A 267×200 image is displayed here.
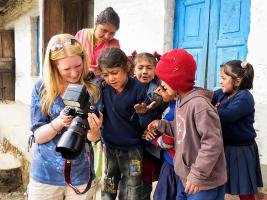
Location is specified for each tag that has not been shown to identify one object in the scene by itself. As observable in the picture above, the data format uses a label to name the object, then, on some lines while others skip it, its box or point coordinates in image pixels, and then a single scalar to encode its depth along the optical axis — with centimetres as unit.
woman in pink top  234
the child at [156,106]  196
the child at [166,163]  175
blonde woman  155
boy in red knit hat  147
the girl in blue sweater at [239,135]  212
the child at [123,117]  182
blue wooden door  309
